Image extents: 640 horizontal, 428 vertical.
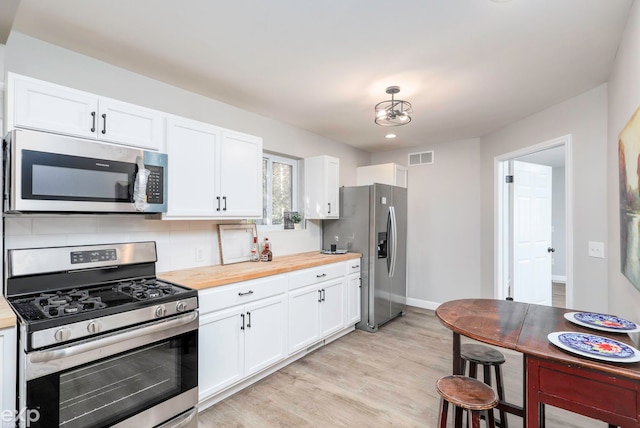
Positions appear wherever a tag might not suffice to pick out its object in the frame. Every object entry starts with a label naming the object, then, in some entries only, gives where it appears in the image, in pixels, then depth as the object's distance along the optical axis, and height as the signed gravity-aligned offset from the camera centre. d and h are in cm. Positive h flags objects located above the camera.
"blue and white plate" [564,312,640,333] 162 -57
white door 400 -21
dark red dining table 124 -65
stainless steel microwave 164 +24
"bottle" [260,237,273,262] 321 -38
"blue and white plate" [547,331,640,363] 130 -58
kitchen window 364 +35
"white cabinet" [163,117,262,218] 236 +37
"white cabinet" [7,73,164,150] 167 +61
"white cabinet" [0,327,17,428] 138 -69
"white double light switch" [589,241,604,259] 256 -26
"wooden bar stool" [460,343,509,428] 196 -91
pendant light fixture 267 +88
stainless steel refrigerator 391 -30
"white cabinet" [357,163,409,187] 466 +66
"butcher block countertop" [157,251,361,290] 227 -46
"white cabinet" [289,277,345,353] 296 -97
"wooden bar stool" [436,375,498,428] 151 -89
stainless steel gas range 142 -63
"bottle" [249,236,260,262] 321 -36
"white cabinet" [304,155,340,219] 389 +38
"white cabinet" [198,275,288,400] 221 -90
